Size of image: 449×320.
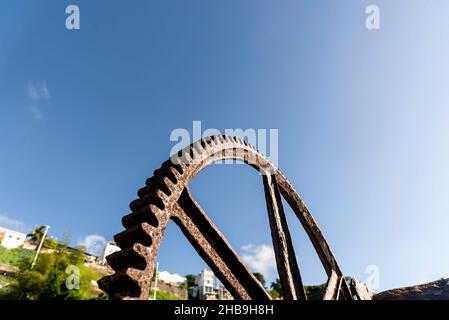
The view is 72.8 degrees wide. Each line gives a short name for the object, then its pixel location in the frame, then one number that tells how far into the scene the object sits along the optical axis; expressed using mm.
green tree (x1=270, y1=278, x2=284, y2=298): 49569
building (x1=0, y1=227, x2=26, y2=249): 48991
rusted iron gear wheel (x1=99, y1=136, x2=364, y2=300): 1985
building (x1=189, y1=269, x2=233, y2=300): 50725
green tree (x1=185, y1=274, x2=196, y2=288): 63688
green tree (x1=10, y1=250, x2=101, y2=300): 31781
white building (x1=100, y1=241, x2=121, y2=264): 64625
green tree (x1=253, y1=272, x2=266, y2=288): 59094
